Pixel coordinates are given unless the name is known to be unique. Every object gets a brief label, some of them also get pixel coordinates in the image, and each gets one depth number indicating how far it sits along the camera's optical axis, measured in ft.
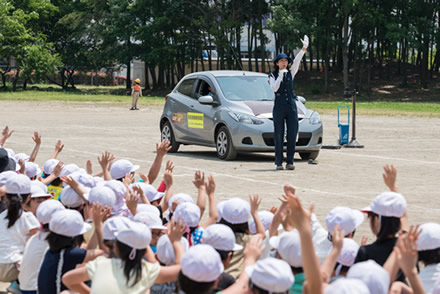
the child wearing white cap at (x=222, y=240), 22.00
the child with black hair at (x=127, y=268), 20.78
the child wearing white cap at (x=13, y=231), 29.53
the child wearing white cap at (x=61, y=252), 24.28
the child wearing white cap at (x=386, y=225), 24.10
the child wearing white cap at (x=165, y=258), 22.54
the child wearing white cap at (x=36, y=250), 26.30
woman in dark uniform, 69.66
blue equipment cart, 93.61
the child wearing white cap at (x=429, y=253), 22.00
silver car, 75.47
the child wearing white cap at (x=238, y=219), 26.34
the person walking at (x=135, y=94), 188.65
